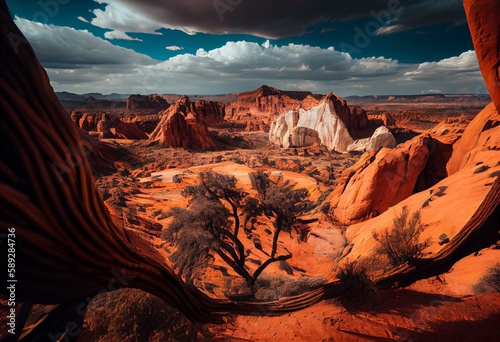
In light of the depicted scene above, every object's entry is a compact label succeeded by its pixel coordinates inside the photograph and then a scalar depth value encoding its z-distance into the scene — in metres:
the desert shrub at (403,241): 6.61
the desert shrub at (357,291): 4.81
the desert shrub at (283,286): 6.38
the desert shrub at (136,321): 3.83
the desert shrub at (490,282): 5.04
